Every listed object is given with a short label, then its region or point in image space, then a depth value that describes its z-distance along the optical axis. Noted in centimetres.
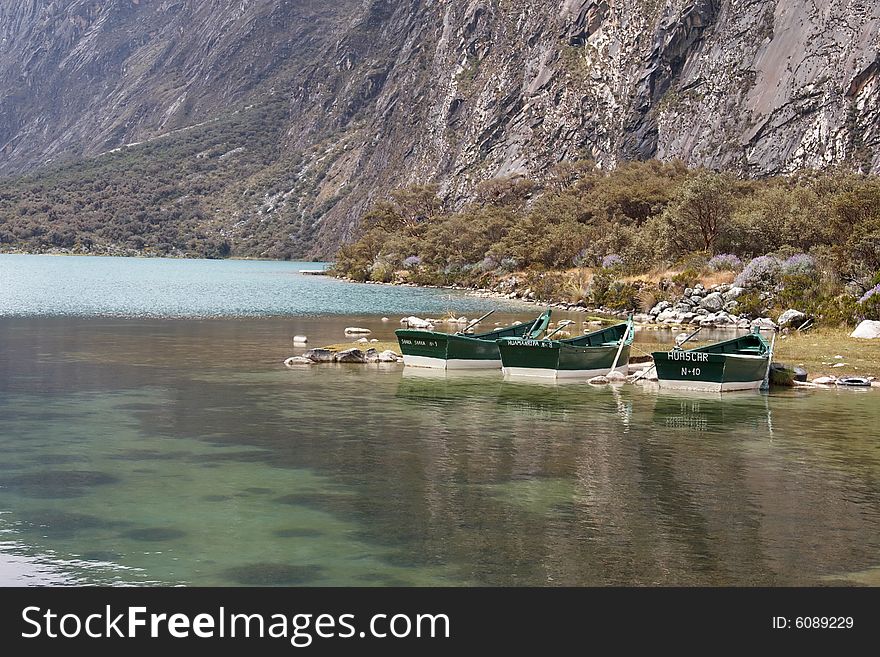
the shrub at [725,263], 7581
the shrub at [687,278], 7525
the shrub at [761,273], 6806
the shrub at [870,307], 5012
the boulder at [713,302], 6738
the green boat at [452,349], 4072
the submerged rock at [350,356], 4338
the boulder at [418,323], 5722
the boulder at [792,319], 5483
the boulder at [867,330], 4631
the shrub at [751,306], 6397
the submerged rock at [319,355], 4312
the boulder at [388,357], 4359
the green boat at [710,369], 3538
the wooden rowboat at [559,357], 3831
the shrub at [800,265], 6488
